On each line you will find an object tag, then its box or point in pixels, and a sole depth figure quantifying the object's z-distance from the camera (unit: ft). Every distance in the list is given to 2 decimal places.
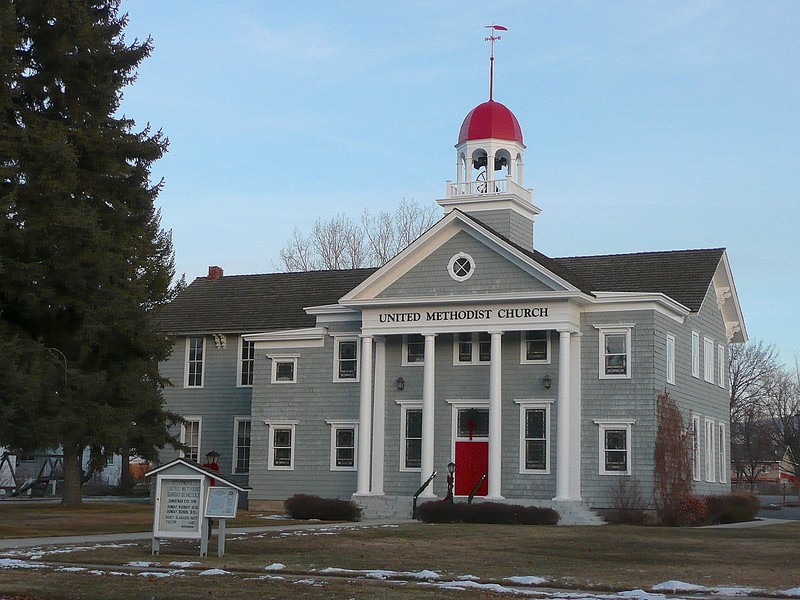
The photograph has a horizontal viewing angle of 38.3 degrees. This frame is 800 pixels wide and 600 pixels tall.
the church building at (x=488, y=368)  116.57
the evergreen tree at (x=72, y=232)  96.27
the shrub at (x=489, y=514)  108.88
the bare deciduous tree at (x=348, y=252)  222.07
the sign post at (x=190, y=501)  65.16
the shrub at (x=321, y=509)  115.65
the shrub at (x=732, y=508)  122.11
